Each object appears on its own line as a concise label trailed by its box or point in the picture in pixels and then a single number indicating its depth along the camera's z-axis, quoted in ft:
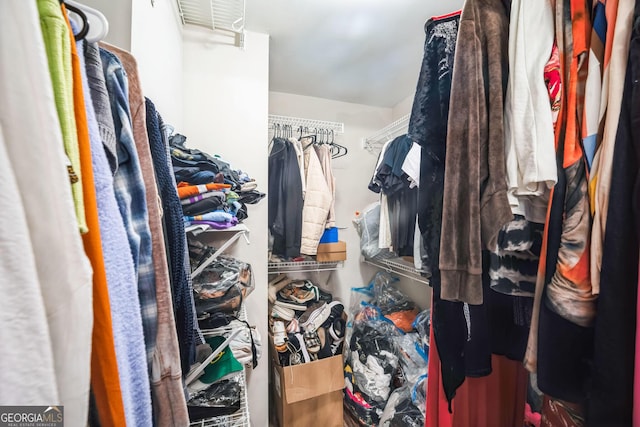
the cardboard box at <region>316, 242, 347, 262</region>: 5.29
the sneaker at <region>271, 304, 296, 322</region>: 5.16
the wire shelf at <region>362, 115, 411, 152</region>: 4.95
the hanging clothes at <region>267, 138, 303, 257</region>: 4.93
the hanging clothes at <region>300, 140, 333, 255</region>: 4.95
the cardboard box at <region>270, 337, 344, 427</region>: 4.57
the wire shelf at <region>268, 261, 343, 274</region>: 5.67
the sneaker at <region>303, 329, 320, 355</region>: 4.87
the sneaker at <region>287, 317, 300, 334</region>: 4.97
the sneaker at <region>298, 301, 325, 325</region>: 5.22
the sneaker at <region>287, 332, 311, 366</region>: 4.68
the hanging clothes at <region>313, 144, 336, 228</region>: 5.37
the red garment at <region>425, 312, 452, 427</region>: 2.28
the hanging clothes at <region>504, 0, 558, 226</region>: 1.47
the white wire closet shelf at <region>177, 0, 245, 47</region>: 3.71
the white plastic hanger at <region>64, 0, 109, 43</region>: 1.26
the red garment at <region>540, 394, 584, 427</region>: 1.64
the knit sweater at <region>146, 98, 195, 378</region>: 1.88
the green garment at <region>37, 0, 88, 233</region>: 0.88
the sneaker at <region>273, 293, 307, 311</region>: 5.33
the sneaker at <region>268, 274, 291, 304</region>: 5.43
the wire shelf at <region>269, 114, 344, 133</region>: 5.42
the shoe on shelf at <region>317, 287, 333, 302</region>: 5.82
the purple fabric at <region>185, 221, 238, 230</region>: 2.57
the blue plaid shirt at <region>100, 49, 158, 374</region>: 1.33
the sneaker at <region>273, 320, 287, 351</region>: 4.68
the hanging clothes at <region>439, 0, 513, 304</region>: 1.63
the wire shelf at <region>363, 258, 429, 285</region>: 5.27
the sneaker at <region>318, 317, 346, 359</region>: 5.00
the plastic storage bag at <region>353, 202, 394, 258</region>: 5.80
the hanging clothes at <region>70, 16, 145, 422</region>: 0.94
